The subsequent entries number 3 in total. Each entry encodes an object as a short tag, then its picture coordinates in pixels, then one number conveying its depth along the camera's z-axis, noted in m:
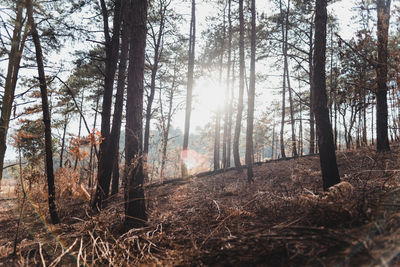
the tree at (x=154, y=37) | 11.33
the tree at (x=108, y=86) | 6.22
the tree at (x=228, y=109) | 15.13
